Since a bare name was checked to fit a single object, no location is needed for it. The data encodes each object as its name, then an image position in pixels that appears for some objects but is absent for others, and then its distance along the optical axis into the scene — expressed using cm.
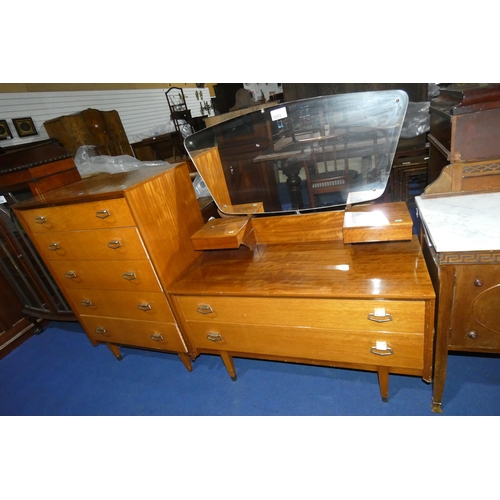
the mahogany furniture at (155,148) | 584
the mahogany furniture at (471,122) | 125
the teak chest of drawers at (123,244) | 154
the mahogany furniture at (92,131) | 450
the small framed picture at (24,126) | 429
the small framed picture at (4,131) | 409
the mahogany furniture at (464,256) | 110
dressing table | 132
